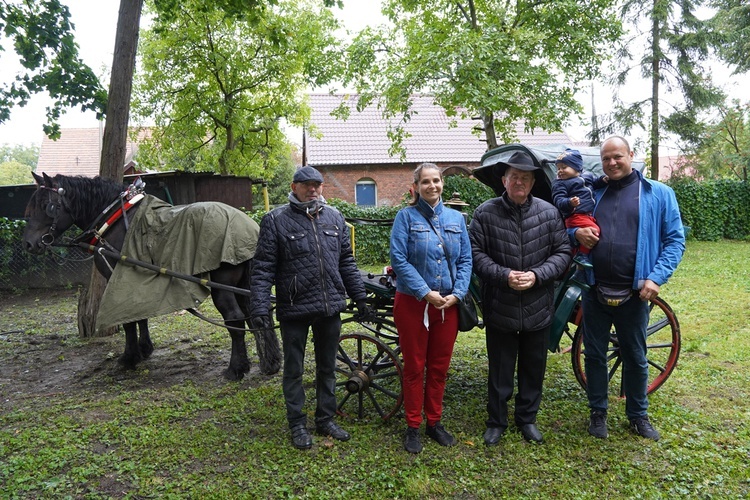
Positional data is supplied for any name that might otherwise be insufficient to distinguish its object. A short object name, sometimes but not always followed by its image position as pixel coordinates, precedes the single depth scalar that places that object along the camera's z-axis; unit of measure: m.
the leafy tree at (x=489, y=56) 12.81
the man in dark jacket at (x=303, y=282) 3.54
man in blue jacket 3.45
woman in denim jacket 3.47
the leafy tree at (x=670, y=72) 17.38
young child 3.61
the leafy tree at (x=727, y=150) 21.00
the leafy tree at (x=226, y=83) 18.17
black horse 5.09
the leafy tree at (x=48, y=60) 7.49
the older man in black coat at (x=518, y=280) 3.53
